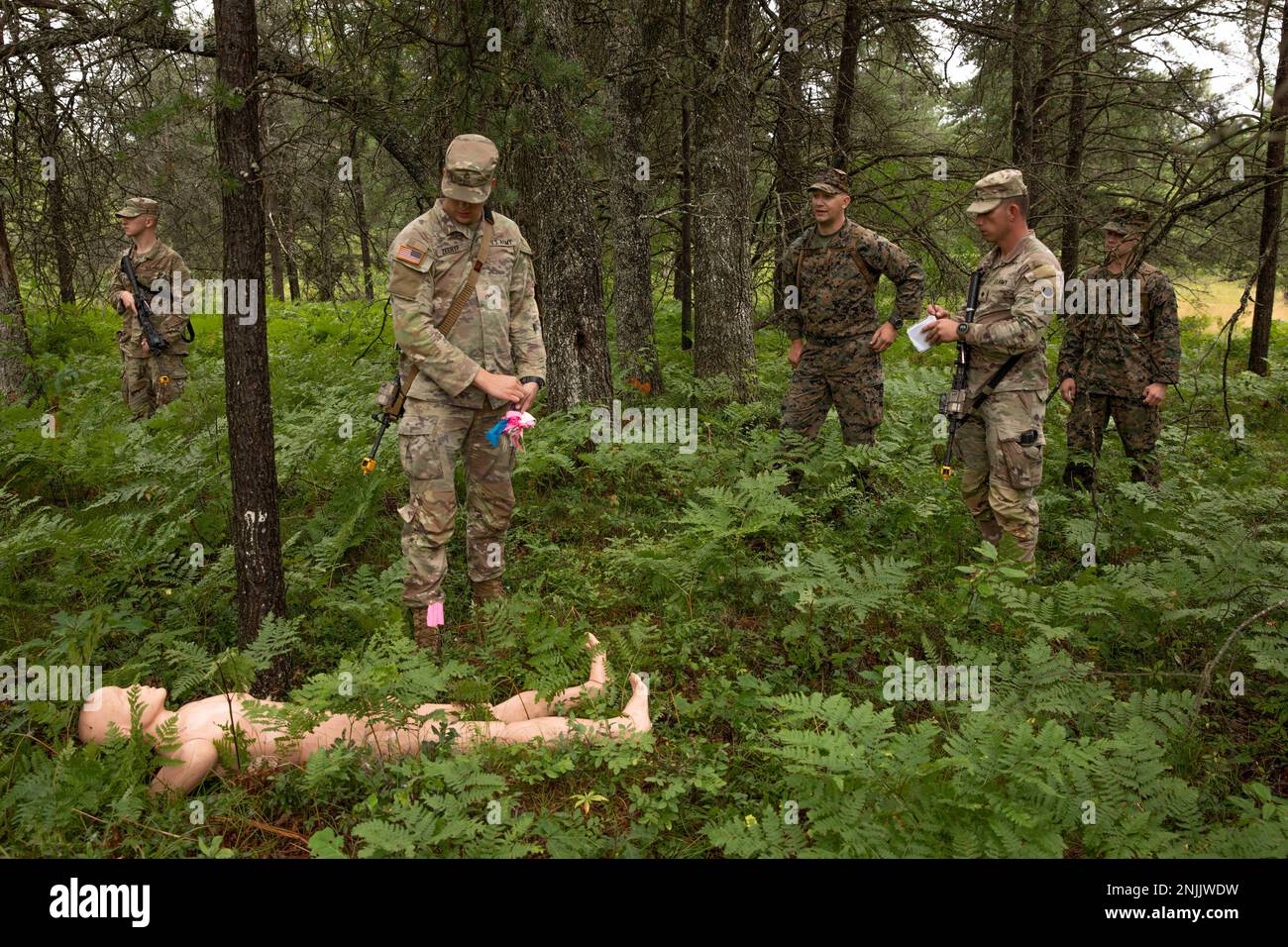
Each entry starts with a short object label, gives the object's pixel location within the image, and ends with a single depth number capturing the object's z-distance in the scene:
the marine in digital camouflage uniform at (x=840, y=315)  6.53
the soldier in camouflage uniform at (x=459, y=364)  4.57
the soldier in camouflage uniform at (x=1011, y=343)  5.28
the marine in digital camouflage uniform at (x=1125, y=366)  6.94
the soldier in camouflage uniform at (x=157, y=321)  8.82
